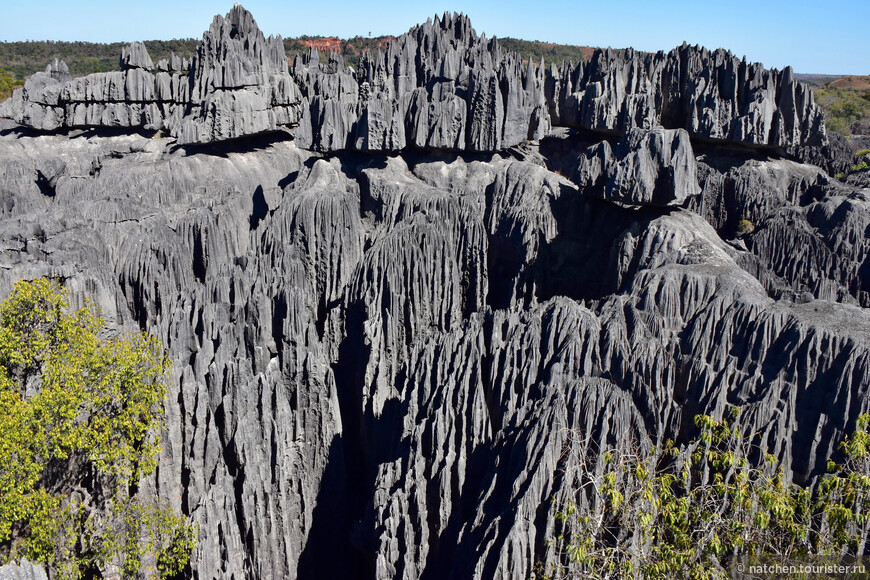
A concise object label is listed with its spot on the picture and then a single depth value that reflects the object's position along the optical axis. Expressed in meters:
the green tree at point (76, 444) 20.31
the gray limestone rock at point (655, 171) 28.64
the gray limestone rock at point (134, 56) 49.72
